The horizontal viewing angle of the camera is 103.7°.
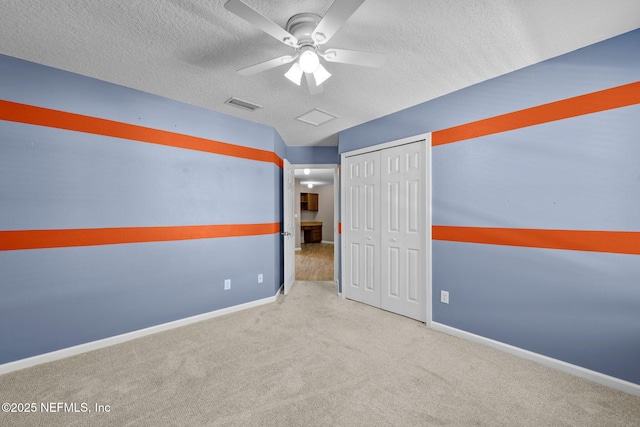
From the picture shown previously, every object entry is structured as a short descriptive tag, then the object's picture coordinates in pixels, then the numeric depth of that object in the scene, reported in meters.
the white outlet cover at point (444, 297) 2.73
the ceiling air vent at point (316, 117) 3.22
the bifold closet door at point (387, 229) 3.01
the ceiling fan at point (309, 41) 1.30
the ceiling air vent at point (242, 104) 2.88
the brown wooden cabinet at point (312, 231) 9.42
